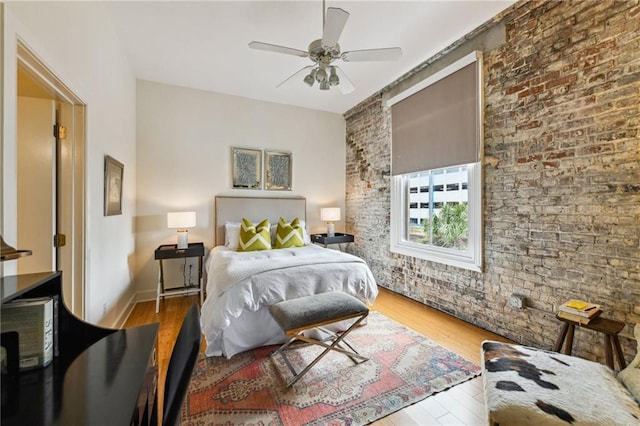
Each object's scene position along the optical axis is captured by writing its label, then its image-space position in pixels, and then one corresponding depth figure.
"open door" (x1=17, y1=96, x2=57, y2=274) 1.77
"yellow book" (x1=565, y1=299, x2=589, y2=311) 1.79
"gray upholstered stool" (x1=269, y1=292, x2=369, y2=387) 1.85
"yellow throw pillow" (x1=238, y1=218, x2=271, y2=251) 3.61
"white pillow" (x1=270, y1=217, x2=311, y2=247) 3.95
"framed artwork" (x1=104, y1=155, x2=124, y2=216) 2.36
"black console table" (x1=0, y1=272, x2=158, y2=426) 0.70
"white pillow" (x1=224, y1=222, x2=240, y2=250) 3.77
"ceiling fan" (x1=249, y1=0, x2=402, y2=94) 1.97
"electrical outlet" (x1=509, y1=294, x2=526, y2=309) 2.33
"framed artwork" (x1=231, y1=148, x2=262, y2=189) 4.18
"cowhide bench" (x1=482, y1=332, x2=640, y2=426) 1.09
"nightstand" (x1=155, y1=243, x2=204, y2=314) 3.31
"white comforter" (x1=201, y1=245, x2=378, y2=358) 2.19
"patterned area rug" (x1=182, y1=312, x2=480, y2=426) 1.62
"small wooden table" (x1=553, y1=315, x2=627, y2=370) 1.65
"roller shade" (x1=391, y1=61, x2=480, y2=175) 2.75
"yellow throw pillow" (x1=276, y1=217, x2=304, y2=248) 3.80
